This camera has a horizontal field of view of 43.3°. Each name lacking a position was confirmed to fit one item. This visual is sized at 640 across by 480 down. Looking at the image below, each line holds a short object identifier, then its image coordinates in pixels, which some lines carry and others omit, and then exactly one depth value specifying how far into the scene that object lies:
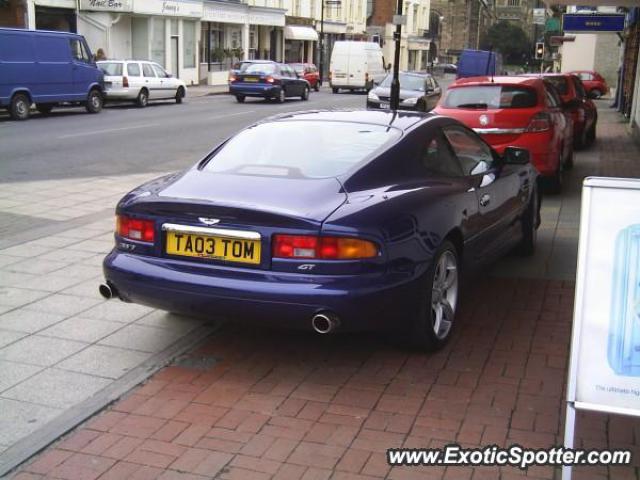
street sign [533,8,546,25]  62.22
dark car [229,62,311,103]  31.08
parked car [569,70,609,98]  41.62
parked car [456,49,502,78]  45.91
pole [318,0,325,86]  54.00
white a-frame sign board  3.31
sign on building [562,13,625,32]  27.50
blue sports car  4.35
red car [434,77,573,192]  10.69
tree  117.00
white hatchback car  26.41
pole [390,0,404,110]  16.95
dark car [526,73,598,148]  16.67
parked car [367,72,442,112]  24.83
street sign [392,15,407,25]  18.12
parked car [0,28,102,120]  20.44
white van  41.22
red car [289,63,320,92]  42.19
